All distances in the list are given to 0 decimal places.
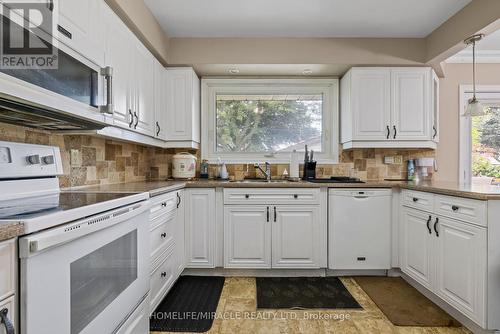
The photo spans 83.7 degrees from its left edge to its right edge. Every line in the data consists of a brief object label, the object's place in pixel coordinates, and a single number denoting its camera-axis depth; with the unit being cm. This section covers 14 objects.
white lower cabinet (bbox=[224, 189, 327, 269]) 260
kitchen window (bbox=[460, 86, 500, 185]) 327
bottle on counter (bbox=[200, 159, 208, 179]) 312
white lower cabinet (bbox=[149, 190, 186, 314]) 185
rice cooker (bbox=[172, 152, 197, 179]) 293
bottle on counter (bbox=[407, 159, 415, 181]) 311
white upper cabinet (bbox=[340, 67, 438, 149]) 282
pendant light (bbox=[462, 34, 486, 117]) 232
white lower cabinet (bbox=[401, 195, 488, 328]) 164
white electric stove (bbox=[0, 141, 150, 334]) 77
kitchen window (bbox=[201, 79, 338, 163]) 323
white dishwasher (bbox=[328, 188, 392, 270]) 261
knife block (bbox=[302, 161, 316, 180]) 302
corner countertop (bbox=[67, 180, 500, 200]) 171
